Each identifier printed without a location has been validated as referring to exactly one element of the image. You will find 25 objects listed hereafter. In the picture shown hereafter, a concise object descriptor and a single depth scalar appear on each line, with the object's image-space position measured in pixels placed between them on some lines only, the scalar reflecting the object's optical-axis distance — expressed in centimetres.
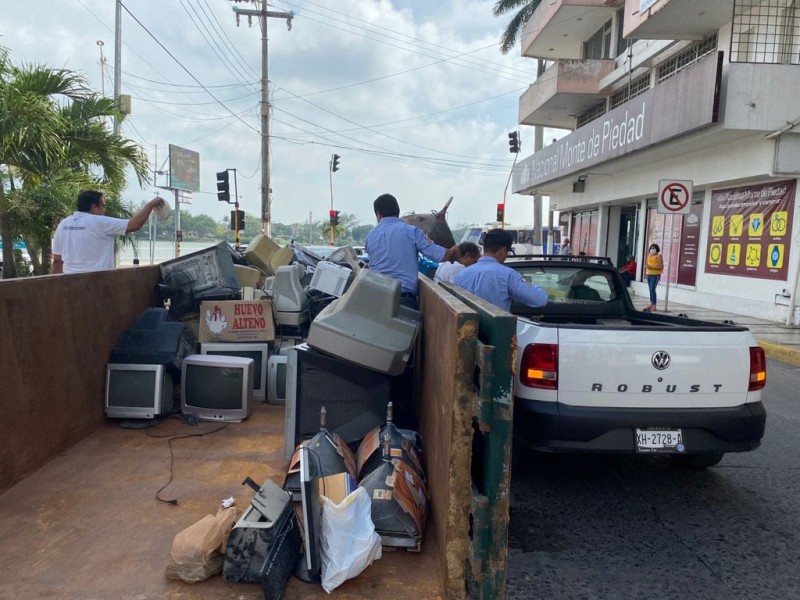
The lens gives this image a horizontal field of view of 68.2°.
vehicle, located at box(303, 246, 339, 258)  1672
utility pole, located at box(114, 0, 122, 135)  2266
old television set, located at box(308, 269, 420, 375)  328
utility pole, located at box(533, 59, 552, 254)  2616
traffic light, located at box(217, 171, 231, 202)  1967
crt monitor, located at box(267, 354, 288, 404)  471
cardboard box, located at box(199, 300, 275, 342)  486
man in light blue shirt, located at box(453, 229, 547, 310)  405
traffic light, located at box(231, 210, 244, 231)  2034
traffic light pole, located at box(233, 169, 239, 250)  2019
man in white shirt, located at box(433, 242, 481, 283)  575
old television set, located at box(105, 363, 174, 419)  401
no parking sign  1077
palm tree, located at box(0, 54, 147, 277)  663
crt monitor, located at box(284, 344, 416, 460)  345
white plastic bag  220
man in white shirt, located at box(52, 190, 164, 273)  484
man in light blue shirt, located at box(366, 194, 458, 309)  491
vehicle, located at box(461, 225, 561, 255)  2391
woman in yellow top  1455
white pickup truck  341
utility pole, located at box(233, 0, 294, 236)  2378
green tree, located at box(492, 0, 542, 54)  2936
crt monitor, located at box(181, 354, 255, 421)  420
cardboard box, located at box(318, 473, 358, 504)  243
